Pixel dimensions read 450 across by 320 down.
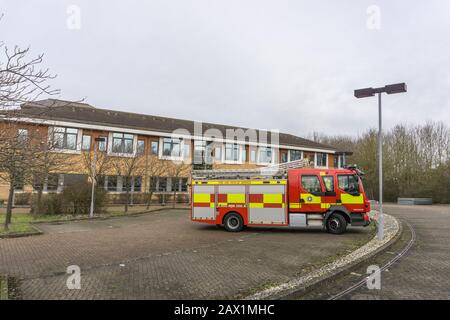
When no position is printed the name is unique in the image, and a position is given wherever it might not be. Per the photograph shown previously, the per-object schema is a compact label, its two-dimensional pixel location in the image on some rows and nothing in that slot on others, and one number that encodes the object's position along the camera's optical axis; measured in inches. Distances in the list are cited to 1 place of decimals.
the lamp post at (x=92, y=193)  711.1
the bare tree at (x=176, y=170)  1037.8
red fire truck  475.8
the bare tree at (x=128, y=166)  889.4
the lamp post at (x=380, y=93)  407.8
